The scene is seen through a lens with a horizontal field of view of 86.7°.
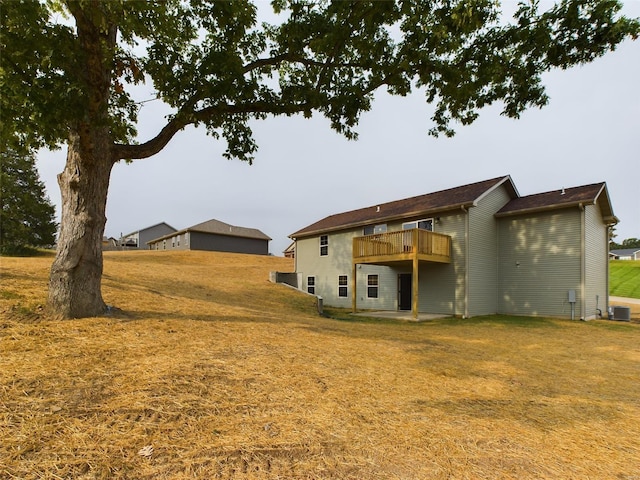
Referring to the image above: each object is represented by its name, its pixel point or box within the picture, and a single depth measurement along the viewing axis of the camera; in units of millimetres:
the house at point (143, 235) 51156
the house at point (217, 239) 39281
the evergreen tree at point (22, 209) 25453
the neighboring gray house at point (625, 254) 64375
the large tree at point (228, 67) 5516
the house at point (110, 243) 47422
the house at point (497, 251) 14547
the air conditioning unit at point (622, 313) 14734
